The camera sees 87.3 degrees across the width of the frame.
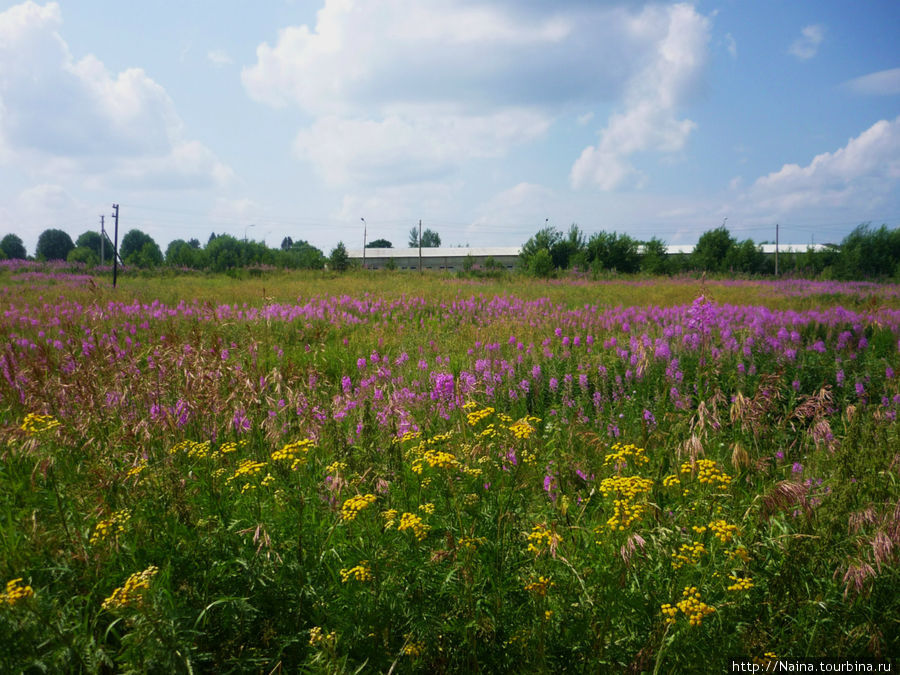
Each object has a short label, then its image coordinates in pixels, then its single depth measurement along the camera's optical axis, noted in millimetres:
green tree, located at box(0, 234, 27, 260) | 83438
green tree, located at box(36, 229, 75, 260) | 86062
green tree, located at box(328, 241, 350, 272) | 35625
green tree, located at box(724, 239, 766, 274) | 46372
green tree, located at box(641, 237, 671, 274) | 41297
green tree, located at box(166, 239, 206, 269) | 49812
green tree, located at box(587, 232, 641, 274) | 40531
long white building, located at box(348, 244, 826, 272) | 81756
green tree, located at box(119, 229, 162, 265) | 96562
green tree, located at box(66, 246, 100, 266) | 59494
